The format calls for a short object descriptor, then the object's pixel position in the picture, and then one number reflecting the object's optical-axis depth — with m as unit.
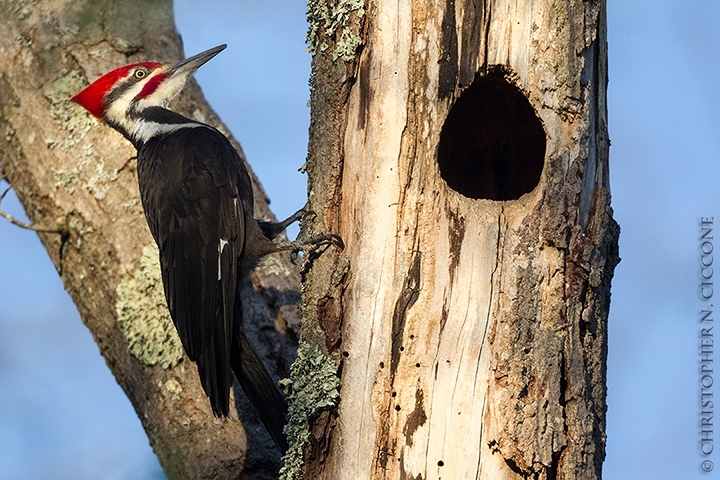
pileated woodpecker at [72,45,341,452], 6.96
